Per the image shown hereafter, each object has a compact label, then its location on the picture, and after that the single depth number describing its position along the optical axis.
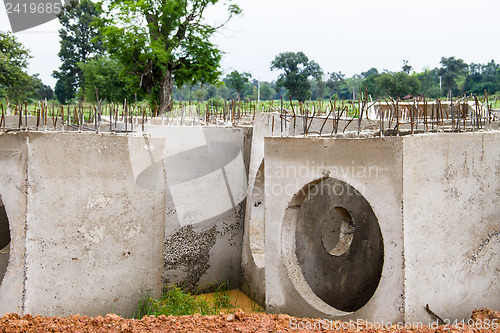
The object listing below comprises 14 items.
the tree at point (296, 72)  40.47
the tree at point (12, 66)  23.30
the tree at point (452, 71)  43.12
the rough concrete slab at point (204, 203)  7.82
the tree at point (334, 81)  46.59
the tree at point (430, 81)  38.55
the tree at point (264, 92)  54.75
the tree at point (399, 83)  32.47
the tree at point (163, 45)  20.97
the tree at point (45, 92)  44.36
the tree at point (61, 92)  40.62
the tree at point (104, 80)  29.38
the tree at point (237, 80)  33.03
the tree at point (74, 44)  38.25
